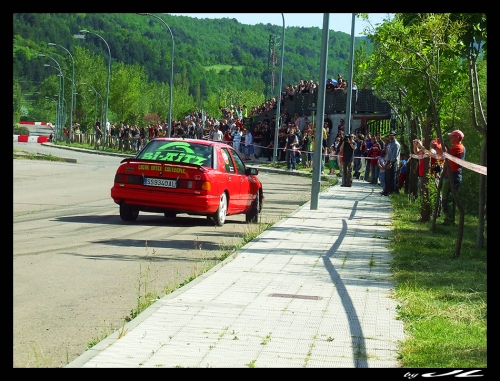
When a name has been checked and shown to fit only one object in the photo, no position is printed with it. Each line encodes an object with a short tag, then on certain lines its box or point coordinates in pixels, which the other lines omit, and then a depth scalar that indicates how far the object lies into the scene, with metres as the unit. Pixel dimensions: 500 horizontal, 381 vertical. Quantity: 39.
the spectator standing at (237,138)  50.58
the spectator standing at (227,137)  51.21
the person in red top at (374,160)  36.19
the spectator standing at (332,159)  42.50
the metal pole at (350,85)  40.62
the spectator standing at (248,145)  51.19
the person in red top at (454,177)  16.13
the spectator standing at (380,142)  36.57
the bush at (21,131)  128.46
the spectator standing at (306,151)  45.22
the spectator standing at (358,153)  39.81
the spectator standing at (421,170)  18.91
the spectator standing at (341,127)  42.91
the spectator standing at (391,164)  28.88
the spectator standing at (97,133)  75.38
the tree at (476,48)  12.82
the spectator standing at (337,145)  42.32
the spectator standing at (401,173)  29.05
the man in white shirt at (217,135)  49.15
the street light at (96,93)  111.24
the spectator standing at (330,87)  55.78
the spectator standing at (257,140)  52.49
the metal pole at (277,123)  47.69
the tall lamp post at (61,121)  112.72
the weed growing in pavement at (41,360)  6.48
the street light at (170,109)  51.26
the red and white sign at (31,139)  93.38
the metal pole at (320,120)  21.81
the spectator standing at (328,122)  47.34
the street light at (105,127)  61.78
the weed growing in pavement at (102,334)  7.21
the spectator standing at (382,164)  31.58
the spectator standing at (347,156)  33.03
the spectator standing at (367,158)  38.22
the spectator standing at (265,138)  51.66
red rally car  16.52
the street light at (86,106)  117.94
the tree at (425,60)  13.93
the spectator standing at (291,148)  44.34
